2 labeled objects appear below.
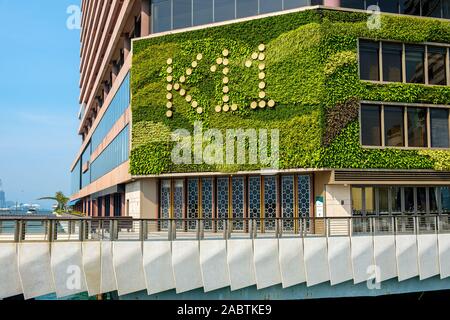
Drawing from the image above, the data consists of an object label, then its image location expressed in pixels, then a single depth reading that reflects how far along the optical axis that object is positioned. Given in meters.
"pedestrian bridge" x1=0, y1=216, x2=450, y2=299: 18.17
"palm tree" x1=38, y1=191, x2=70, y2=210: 124.12
